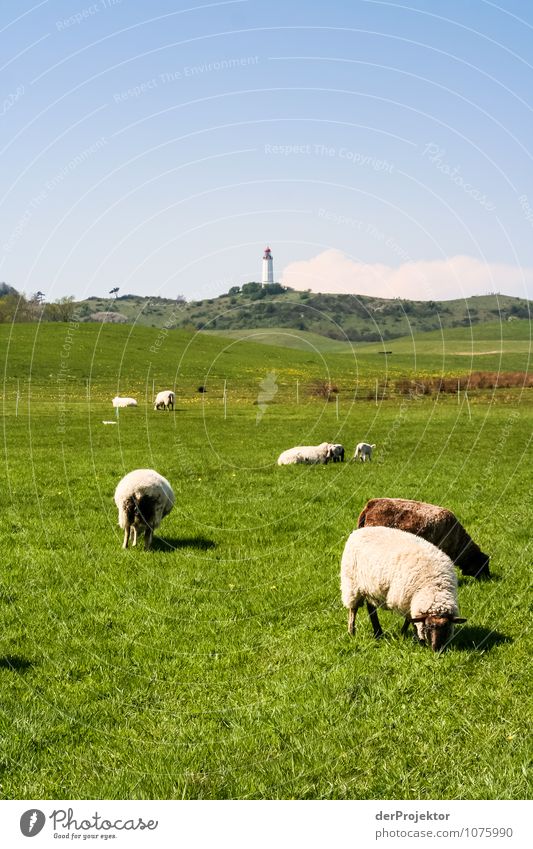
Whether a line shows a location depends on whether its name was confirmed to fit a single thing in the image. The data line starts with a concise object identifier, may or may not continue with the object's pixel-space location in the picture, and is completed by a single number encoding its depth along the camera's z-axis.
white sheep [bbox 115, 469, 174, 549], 14.69
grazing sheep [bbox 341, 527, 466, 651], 9.11
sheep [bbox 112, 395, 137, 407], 58.42
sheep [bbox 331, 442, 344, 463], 29.69
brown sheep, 11.92
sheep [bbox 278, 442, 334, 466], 28.59
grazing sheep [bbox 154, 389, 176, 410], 55.67
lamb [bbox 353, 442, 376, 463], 30.50
